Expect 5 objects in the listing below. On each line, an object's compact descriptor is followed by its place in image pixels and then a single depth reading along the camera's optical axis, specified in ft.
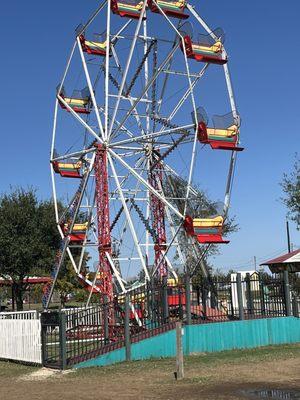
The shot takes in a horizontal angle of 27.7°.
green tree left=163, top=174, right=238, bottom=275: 81.87
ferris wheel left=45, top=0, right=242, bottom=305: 74.84
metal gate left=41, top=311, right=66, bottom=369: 50.85
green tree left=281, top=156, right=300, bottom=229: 122.01
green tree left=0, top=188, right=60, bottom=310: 135.03
